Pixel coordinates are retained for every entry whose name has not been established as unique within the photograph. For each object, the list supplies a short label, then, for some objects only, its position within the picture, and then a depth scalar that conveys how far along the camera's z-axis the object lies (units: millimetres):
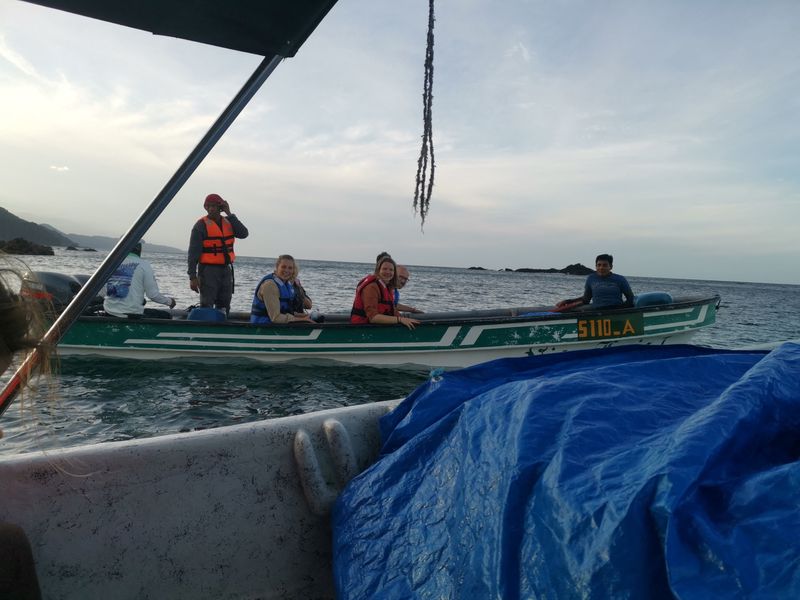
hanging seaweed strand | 2676
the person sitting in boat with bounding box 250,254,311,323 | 8312
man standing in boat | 8164
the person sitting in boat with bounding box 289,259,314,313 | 8852
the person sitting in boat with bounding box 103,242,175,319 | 7891
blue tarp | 1151
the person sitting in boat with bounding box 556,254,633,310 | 8883
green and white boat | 8266
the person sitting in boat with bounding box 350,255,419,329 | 8234
